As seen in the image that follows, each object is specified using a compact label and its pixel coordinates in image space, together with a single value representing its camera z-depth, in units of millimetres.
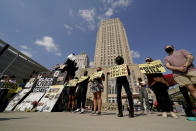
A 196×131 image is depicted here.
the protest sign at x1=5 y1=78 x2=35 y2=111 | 4378
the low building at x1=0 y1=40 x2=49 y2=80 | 9477
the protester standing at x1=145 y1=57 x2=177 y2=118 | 2502
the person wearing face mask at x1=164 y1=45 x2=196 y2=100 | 1930
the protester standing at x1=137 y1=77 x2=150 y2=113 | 4618
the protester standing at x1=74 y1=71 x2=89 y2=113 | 3799
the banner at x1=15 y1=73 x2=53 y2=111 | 4283
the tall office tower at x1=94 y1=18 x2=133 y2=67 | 54375
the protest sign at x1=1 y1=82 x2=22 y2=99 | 4379
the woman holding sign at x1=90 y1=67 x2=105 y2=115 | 3250
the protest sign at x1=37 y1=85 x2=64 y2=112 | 4034
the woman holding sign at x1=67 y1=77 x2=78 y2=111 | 4500
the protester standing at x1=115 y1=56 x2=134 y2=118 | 2516
